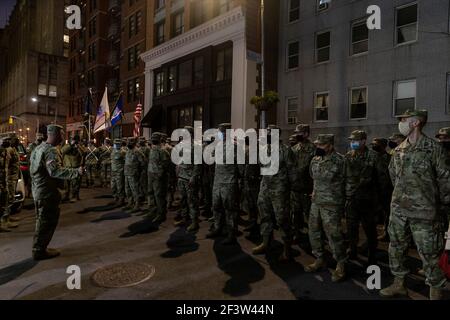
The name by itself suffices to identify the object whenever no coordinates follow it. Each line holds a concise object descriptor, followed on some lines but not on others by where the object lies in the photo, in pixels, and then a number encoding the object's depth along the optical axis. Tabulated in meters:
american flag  18.62
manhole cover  4.81
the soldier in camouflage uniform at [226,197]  6.75
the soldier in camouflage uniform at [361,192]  5.61
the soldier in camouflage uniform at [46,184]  5.73
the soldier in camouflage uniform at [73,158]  11.67
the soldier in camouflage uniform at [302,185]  6.77
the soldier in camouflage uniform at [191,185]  7.78
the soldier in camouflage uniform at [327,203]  4.88
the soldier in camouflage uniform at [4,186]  7.61
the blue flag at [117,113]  17.20
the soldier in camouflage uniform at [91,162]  16.20
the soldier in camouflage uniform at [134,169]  10.01
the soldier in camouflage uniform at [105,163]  15.26
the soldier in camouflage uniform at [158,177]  8.73
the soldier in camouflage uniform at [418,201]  3.98
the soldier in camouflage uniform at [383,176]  6.65
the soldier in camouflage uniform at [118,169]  11.02
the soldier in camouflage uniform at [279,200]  5.75
